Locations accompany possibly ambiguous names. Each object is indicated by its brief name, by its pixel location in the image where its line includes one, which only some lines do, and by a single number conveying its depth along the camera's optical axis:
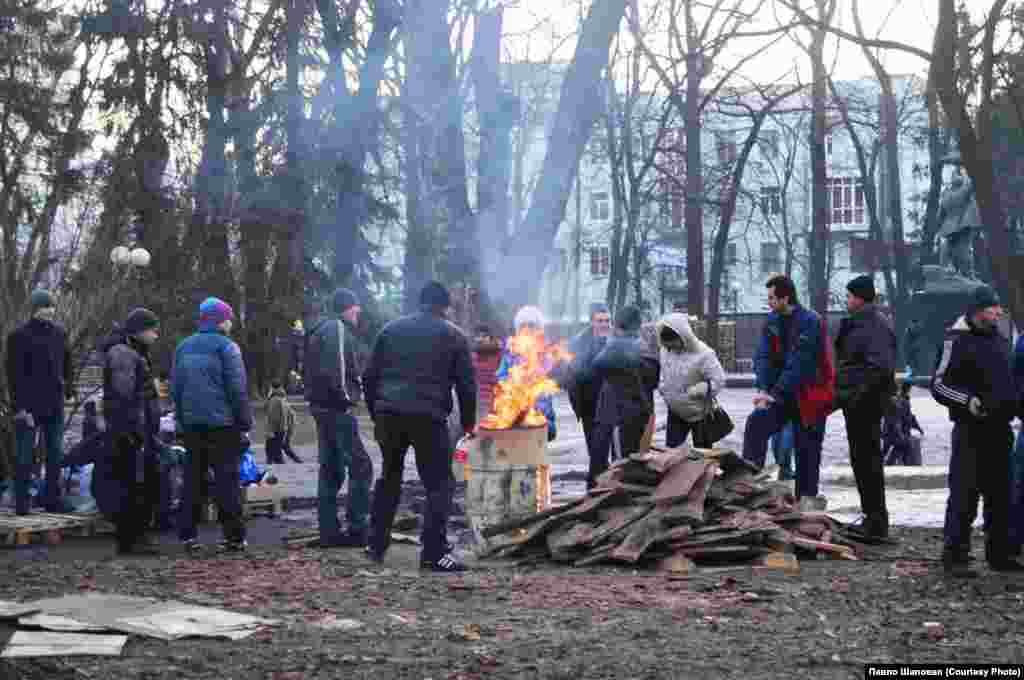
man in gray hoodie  12.04
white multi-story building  56.59
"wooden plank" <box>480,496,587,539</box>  10.72
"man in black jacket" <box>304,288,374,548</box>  11.25
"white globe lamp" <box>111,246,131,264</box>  20.38
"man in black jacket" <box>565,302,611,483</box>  13.16
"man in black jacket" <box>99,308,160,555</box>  11.04
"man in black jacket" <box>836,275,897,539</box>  10.73
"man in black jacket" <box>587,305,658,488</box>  12.45
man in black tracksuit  9.09
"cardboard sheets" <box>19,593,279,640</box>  7.45
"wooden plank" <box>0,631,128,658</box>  6.91
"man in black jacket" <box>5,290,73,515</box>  13.47
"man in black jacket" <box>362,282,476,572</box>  9.99
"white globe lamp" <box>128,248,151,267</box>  22.14
